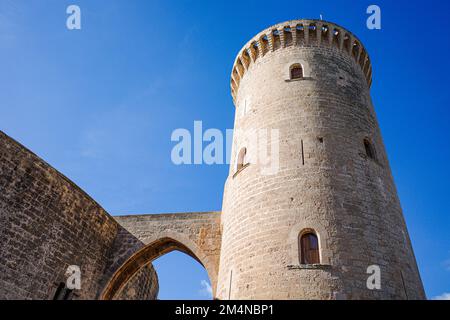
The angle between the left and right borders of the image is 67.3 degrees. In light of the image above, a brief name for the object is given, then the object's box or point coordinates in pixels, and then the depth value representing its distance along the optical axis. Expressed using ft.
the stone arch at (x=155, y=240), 38.86
